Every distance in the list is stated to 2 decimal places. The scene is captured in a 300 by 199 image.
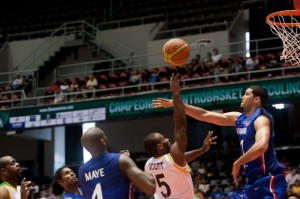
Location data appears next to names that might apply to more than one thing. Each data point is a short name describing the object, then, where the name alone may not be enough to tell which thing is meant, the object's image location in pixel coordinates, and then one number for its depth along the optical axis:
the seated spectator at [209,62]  18.62
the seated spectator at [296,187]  13.30
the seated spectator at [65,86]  20.42
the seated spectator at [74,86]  20.22
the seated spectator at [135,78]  19.49
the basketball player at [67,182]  5.86
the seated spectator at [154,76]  18.95
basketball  6.36
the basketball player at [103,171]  4.33
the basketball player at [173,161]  5.11
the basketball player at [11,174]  5.86
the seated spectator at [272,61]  17.38
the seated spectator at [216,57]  18.61
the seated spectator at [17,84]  22.27
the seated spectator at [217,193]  15.49
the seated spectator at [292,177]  14.56
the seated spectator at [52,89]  20.91
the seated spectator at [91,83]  20.03
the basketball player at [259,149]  5.31
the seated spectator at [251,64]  17.62
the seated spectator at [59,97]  19.75
